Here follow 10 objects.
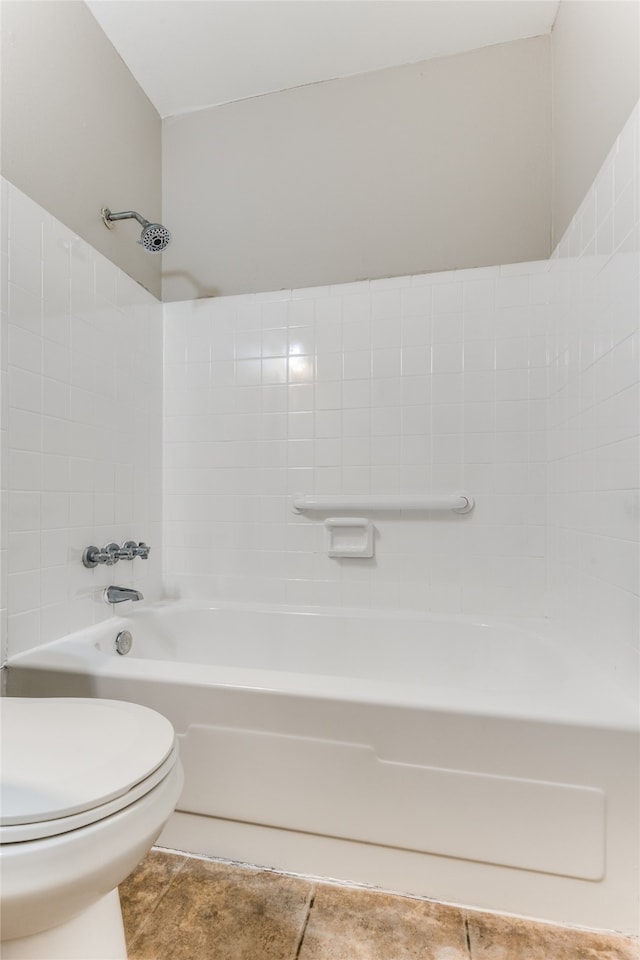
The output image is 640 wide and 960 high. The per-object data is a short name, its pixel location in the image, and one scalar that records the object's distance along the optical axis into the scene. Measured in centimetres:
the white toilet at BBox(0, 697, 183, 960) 67
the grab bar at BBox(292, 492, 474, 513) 177
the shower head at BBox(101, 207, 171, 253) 169
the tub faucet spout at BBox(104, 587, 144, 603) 164
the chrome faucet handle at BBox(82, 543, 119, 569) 158
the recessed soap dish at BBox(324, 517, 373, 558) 185
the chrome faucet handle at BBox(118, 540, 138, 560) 167
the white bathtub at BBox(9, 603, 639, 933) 96
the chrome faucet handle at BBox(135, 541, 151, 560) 174
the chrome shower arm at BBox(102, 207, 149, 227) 172
